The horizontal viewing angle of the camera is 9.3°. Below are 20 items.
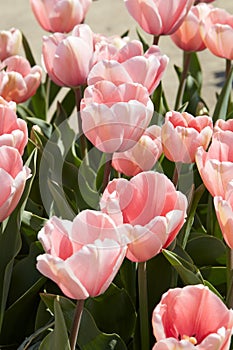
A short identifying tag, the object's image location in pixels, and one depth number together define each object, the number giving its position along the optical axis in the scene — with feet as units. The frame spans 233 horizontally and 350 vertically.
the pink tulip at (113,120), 3.80
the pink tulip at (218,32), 4.60
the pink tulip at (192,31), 4.87
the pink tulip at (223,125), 3.97
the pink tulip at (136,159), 3.98
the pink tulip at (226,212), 3.45
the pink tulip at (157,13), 4.53
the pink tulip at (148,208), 3.44
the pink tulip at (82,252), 3.26
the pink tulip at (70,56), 4.28
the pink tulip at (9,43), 5.03
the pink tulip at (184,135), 3.93
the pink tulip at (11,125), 3.84
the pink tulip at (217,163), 3.59
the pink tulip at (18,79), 4.49
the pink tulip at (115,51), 4.19
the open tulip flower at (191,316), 3.22
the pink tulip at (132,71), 4.01
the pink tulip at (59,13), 4.80
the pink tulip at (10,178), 3.55
